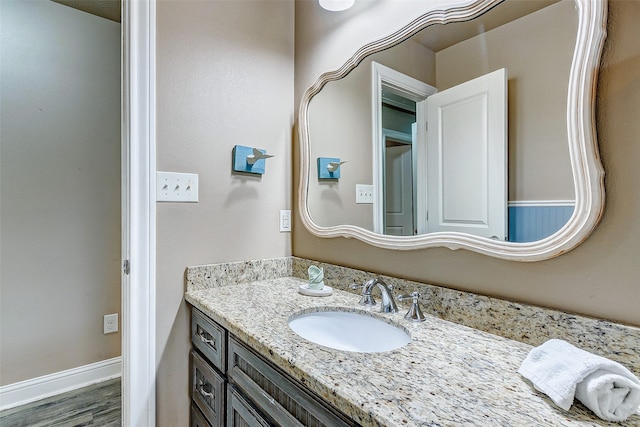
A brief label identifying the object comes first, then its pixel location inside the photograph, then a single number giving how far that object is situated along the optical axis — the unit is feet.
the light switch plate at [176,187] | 4.01
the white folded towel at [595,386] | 1.65
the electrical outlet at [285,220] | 5.18
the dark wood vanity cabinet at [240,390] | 2.15
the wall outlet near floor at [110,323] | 6.83
